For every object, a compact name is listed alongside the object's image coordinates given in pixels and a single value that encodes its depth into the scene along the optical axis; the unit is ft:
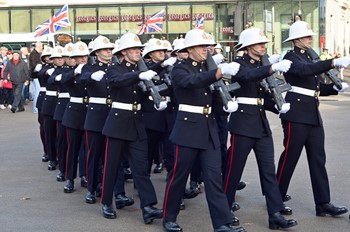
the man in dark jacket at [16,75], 70.13
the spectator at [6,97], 75.47
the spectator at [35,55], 56.29
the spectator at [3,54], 76.69
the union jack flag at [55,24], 77.15
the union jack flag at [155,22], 95.14
